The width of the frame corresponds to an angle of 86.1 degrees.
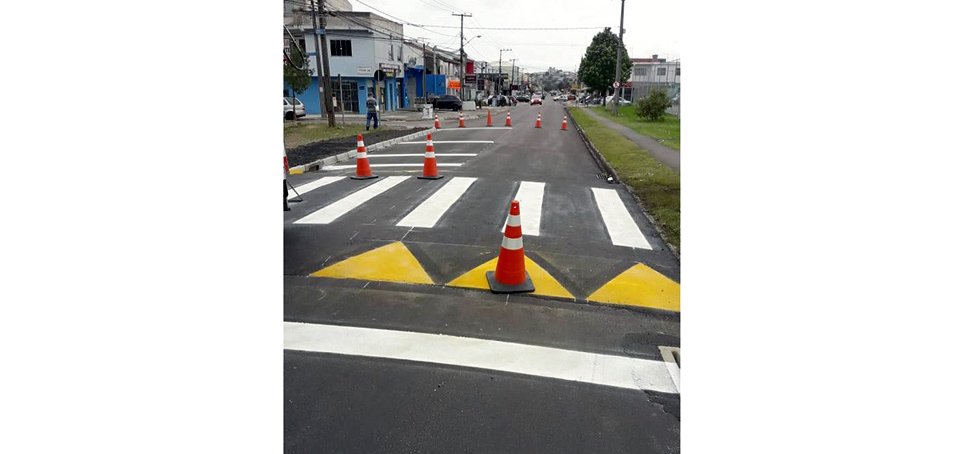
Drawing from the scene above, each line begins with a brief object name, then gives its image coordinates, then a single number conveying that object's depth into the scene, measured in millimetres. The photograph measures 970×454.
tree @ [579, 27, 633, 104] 59875
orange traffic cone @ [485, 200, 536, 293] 4438
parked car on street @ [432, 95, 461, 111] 43406
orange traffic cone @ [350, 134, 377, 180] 9492
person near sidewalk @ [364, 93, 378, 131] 20781
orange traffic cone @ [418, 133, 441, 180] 9391
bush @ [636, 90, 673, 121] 27016
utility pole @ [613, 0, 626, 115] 35631
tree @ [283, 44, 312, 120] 26938
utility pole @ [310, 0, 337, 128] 21234
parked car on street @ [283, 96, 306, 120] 28591
